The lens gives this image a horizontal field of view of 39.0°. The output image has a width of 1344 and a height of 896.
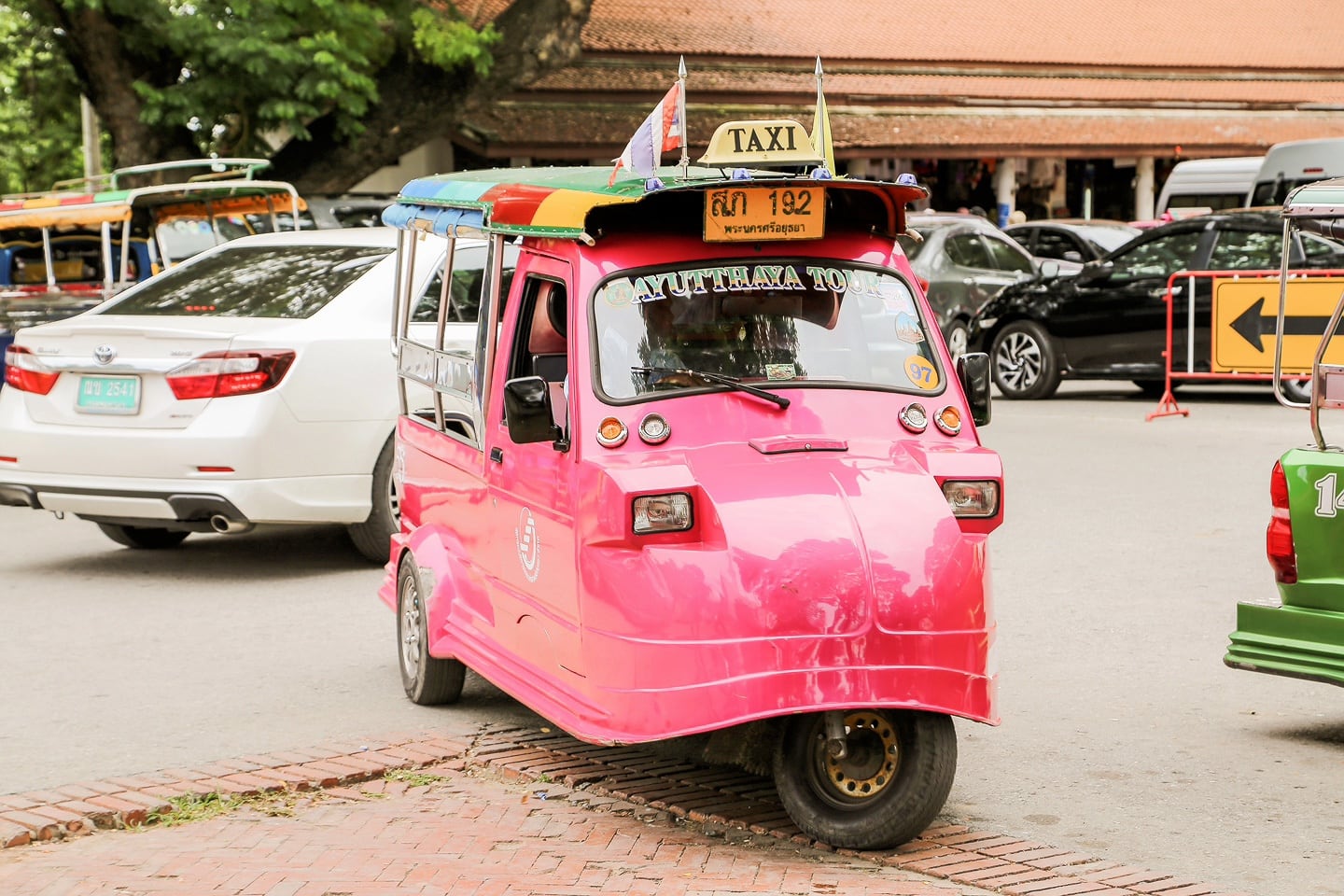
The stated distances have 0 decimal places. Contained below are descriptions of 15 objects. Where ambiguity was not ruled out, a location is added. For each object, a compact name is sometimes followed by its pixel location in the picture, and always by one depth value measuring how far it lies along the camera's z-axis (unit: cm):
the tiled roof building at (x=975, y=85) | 3600
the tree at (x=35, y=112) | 2742
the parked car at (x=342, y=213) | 1975
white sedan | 913
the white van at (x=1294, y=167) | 2222
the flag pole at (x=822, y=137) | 622
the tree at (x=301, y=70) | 2453
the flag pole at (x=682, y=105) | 570
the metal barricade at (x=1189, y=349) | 1591
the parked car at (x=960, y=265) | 2100
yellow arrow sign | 1483
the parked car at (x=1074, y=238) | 2406
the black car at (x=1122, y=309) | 1639
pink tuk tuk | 501
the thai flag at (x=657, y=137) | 582
